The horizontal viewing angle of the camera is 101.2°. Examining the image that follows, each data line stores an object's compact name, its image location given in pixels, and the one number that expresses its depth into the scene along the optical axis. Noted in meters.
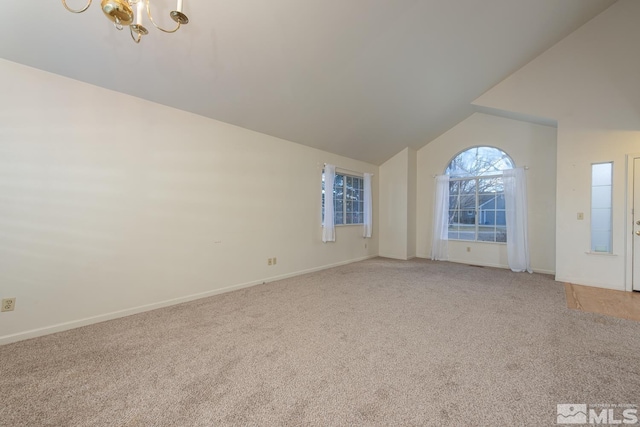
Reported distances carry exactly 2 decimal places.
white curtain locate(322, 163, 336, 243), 4.90
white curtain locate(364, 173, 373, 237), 5.88
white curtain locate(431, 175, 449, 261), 5.81
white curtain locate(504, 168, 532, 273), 4.84
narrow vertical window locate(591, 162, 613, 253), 3.85
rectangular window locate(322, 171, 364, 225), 5.36
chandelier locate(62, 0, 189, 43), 1.39
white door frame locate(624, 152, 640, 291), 3.67
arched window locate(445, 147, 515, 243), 5.34
